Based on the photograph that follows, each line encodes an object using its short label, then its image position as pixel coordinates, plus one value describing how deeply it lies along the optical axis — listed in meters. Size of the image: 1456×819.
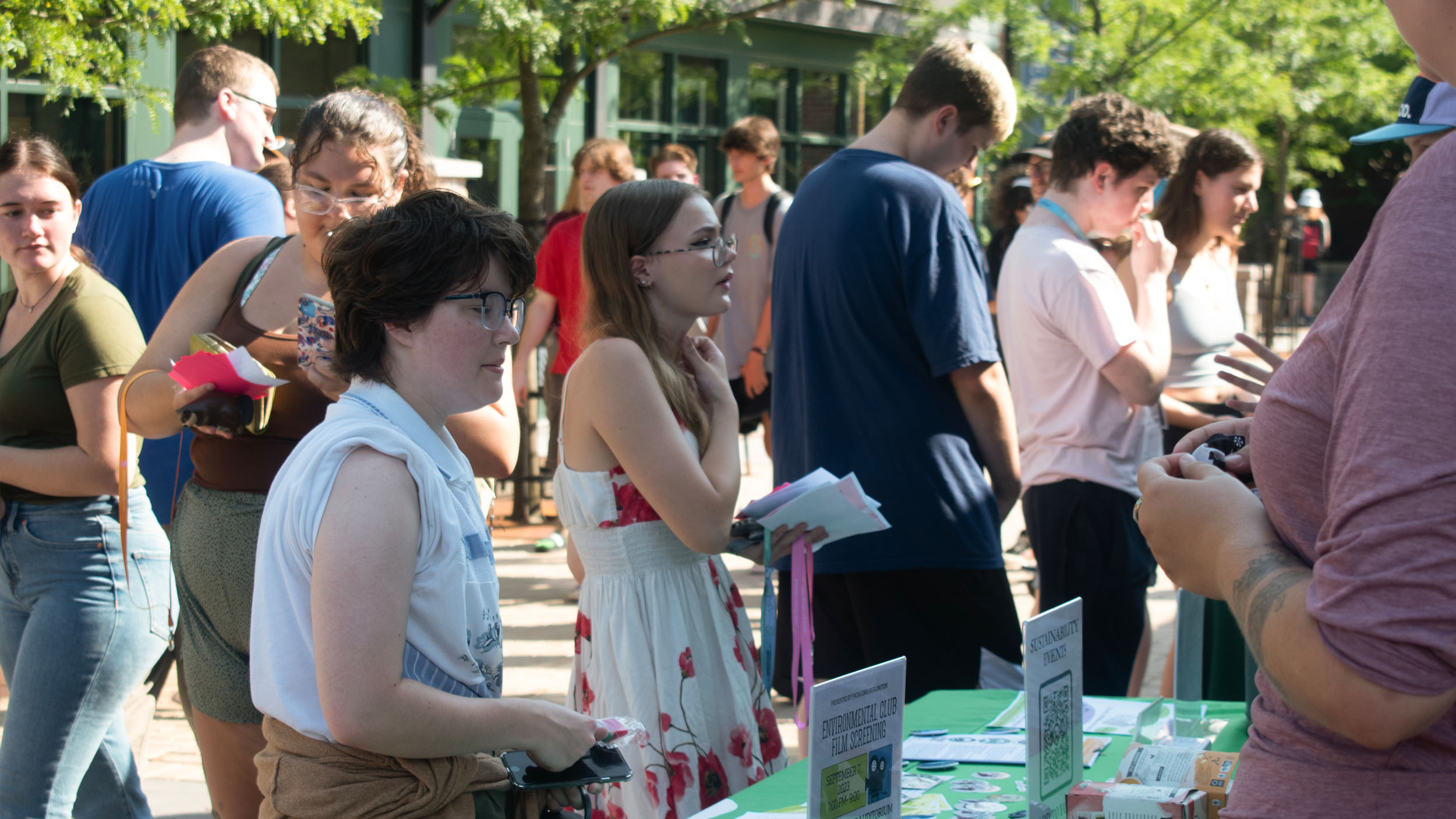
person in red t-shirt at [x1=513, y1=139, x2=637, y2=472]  6.25
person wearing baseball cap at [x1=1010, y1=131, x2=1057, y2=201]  6.36
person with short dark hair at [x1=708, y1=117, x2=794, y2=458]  6.57
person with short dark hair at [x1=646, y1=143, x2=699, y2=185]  6.98
